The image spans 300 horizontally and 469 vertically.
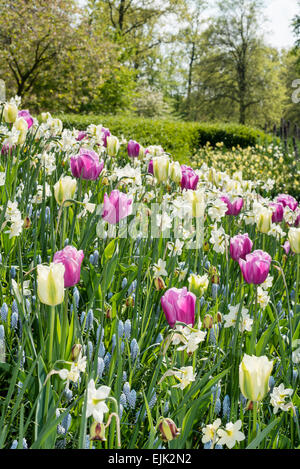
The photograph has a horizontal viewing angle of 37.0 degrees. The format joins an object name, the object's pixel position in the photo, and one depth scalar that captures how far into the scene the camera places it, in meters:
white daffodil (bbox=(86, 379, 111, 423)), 0.87
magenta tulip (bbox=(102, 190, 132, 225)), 1.78
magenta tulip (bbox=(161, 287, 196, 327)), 1.27
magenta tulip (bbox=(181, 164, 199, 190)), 2.68
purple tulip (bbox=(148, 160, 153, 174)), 2.85
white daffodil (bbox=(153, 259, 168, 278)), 1.74
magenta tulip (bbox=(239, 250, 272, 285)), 1.52
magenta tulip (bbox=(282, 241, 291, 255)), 2.31
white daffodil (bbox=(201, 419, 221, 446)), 1.11
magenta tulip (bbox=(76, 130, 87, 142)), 3.39
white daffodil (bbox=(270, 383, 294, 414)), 1.20
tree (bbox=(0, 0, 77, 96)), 14.62
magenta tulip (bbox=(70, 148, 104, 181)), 2.17
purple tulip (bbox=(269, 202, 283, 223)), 2.47
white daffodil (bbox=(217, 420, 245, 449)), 1.05
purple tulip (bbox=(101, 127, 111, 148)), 3.32
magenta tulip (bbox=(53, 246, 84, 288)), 1.25
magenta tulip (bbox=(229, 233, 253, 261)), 1.83
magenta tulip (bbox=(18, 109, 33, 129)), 3.15
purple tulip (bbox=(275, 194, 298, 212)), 2.71
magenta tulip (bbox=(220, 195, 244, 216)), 2.41
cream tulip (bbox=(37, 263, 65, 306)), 1.09
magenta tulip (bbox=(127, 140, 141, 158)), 3.27
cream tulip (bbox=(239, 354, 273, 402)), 1.00
